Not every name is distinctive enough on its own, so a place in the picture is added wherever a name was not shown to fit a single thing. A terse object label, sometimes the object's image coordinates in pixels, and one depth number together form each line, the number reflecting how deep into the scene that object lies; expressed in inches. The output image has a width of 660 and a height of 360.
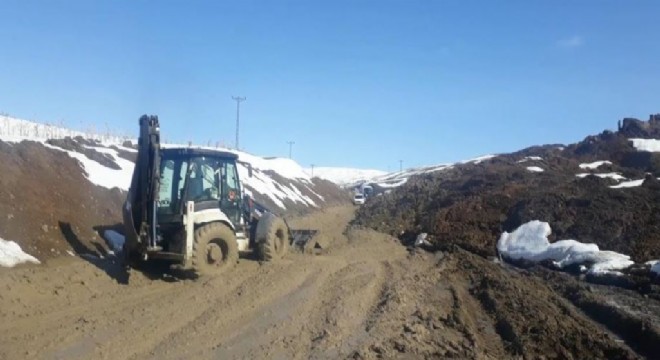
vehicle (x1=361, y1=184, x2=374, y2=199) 2678.6
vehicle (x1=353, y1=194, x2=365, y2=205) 2204.7
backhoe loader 448.5
